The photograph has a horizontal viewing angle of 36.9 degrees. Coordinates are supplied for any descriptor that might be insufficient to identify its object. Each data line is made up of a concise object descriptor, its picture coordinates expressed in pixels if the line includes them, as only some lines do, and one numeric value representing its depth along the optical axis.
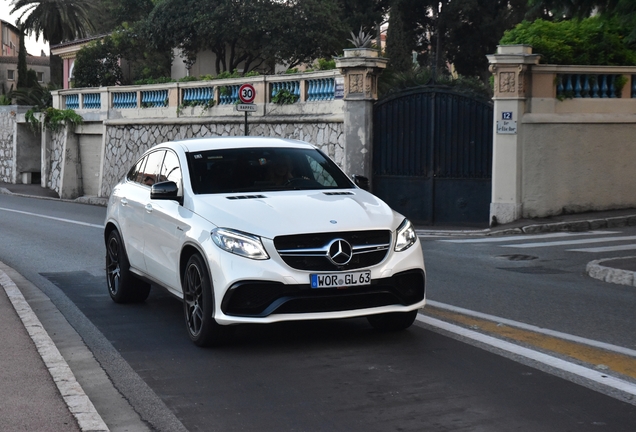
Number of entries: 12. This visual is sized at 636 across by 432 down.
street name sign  18.55
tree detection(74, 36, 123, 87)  45.78
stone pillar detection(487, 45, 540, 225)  18.34
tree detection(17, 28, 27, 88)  68.56
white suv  6.71
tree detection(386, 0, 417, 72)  53.09
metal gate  19.56
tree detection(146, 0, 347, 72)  44.75
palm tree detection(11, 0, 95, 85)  56.19
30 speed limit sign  24.86
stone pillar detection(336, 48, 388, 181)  20.95
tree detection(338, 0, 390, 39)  58.44
